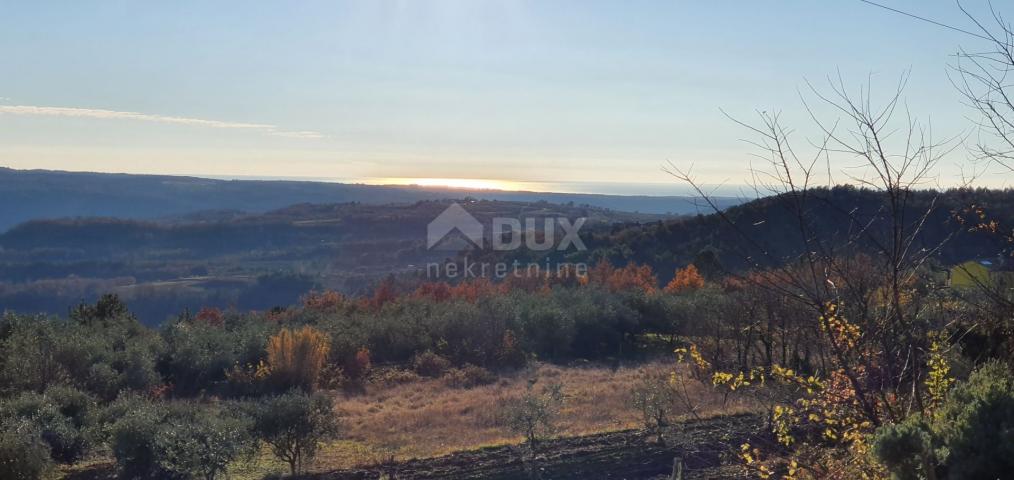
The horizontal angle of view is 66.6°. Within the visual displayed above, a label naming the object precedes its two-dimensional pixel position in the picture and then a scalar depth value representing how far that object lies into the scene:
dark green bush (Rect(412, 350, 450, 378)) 22.47
